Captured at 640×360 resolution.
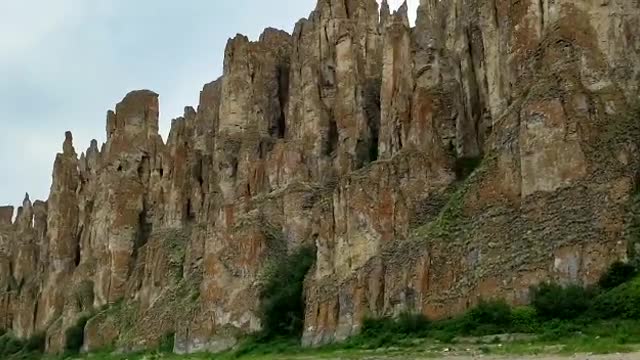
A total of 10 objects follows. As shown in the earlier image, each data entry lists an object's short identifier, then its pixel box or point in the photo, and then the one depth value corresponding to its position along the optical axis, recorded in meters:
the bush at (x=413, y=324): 49.41
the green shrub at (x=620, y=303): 40.56
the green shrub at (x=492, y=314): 44.47
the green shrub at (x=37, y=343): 103.74
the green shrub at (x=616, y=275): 43.69
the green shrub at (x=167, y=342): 75.31
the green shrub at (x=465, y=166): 60.22
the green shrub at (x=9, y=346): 107.62
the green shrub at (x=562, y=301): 42.47
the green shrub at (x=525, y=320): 42.94
